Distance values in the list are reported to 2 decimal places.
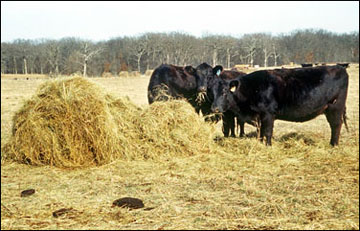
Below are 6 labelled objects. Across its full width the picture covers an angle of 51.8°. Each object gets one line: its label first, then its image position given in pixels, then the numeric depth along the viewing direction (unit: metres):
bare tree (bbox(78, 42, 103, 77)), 65.44
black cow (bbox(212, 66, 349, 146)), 8.41
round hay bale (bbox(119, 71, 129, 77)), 51.17
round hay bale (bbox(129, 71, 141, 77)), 52.09
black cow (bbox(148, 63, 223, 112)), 10.42
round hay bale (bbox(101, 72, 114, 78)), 52.22
